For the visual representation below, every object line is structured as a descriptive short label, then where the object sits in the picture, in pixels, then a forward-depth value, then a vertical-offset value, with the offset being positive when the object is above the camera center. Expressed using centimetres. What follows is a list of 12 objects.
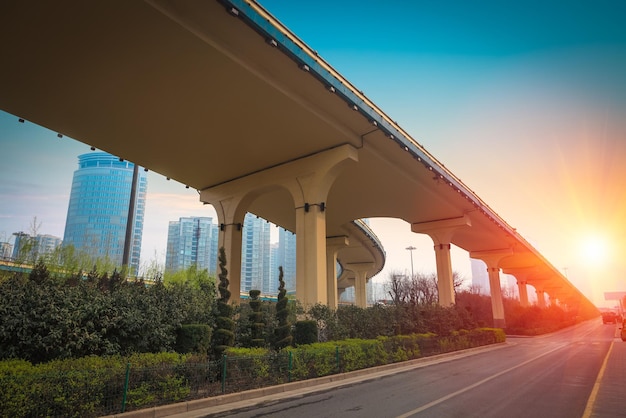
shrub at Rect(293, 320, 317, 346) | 1346 -78
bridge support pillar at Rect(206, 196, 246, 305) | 2150 +428
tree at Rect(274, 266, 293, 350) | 1216 -45
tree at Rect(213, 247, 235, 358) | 1041 -39
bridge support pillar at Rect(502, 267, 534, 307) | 5913 +502
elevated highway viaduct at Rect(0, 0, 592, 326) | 1034 +738
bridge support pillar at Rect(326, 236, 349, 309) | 3453 +508
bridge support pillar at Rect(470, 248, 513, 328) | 4233 +325
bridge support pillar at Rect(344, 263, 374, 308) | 5028 +421
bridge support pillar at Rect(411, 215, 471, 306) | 2925 +454
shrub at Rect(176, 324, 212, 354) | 1028 -73
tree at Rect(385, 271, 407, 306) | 4880 +265
